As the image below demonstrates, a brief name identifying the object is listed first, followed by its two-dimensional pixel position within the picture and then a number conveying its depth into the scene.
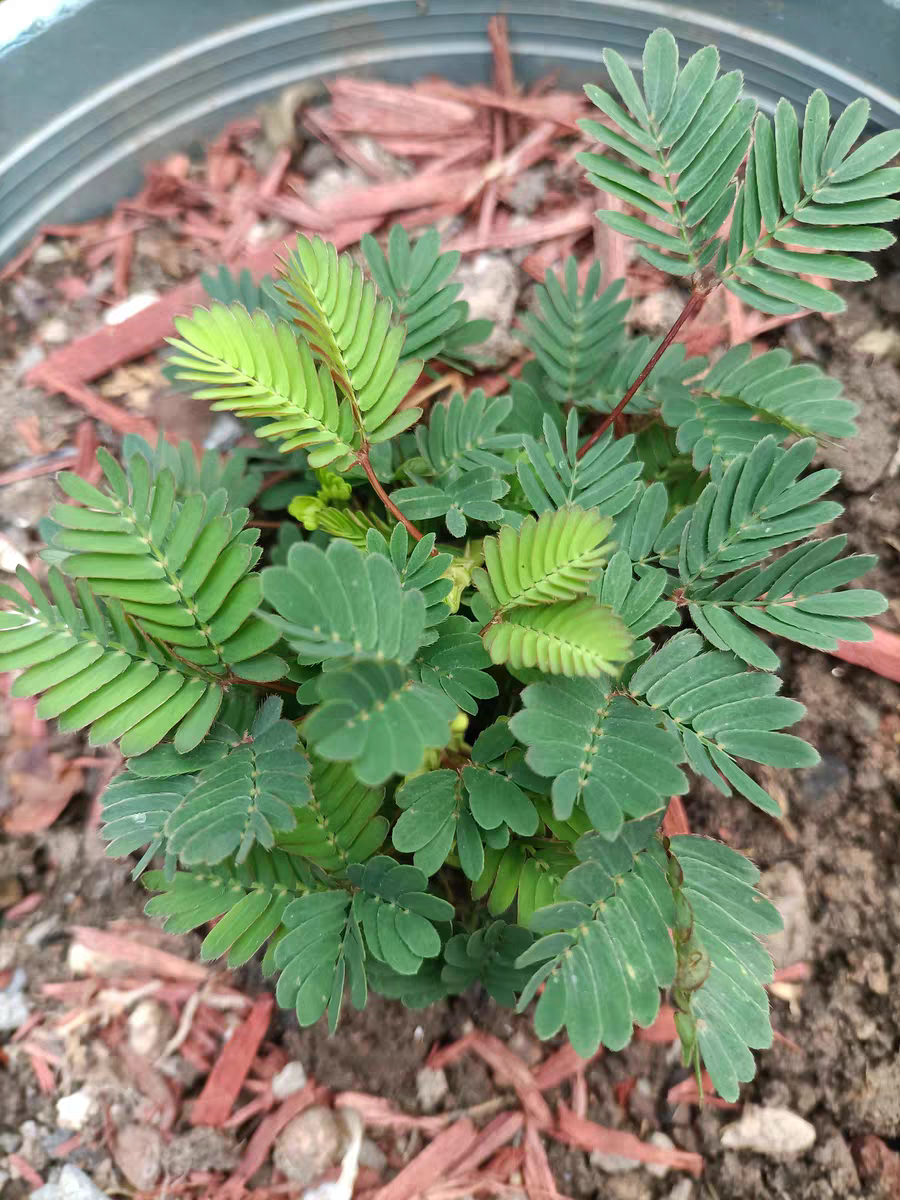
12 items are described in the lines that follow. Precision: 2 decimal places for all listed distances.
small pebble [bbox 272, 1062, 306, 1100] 0.21
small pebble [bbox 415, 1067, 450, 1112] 0.21
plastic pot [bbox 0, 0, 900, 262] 0.22
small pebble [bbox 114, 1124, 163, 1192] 0.20
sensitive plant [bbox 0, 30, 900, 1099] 0.15
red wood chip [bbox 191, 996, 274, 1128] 0.21
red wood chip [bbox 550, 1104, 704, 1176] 0.20
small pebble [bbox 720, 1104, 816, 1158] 0.20
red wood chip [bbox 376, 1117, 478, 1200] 0.20
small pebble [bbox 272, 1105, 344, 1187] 0.20
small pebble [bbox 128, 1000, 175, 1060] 0.22
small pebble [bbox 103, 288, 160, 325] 0.27
